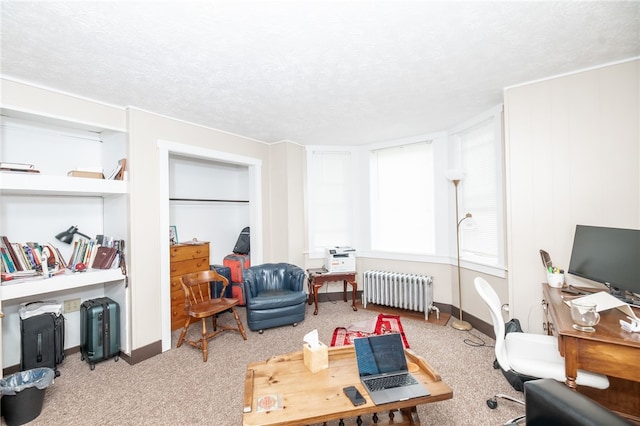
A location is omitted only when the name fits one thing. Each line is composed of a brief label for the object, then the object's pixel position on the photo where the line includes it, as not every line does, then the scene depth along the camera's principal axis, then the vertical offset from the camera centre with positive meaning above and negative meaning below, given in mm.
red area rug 2752 -1215
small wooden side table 4160 -985
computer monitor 1846 -340
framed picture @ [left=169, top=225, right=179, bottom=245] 3876 -279
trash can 1955 -1278
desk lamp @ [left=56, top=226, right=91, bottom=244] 2860 -184
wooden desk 1431 -735
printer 4289 -728
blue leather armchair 3432 -1050
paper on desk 1703 -596
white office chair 1706 -985
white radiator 3859 -1137
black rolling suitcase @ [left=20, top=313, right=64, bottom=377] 2422 -1100
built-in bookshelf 2419 +158
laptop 1594 -924
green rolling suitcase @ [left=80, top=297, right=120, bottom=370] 2711 -1126
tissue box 1792 -936
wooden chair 2918 -1014
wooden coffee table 1396 -1005
